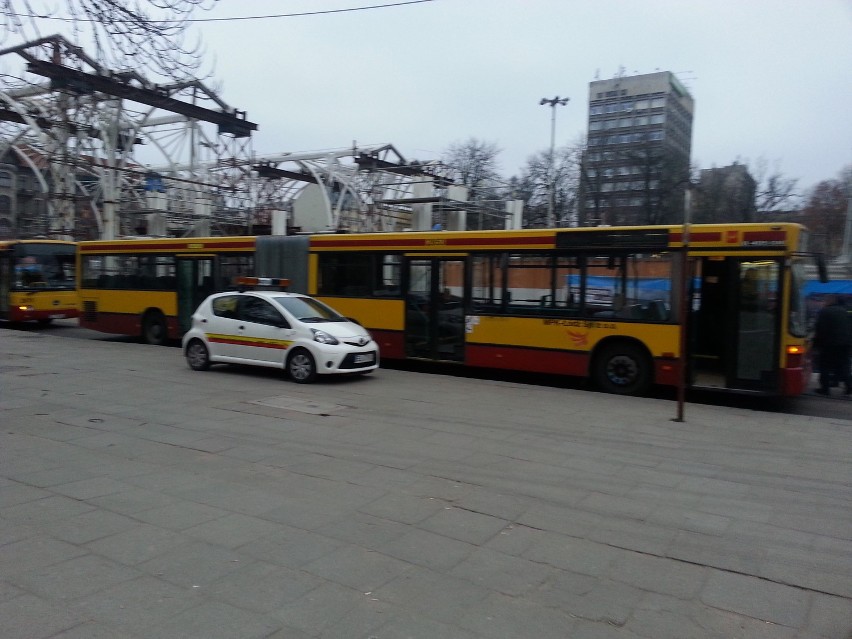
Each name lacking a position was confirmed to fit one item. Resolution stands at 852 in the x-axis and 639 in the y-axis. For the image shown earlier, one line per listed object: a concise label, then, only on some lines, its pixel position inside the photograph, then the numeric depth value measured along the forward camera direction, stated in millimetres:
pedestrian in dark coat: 12070
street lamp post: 37188
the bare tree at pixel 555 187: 41438
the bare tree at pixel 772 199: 34281
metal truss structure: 23516
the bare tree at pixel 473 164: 42031
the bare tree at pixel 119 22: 8938
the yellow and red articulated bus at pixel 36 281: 21359
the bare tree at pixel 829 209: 39219
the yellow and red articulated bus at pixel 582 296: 10492
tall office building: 36812
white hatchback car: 11742
